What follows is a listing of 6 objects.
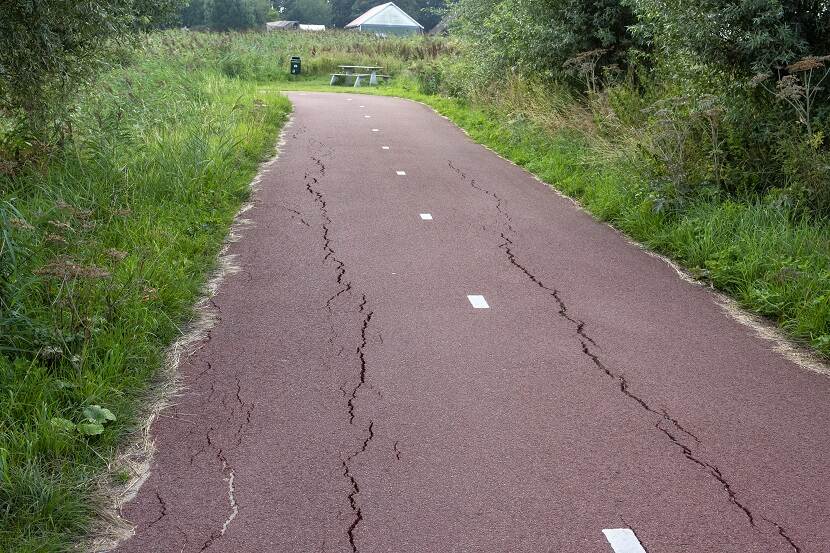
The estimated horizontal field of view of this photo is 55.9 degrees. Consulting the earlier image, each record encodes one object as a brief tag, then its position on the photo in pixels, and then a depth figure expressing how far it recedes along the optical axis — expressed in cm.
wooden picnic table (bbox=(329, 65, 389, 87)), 3412
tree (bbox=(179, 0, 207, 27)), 8100
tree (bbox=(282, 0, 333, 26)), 11581
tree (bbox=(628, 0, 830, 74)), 765
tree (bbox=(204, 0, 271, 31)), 8100
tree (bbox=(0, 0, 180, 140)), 714
